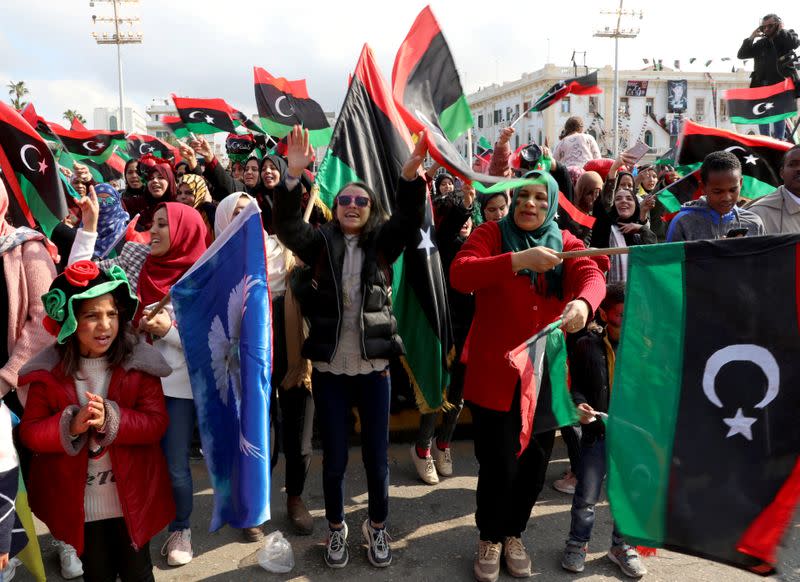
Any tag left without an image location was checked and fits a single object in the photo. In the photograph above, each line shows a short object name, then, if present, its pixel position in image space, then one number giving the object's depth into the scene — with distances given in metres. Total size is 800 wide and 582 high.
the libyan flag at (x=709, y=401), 2.20
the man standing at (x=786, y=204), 3.98
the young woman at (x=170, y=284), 3.16
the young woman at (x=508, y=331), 3.04
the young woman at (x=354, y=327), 3.18
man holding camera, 7.06
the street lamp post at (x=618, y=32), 37.16
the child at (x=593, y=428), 3.24
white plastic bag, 3.25
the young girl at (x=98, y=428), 2.39
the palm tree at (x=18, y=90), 46.00
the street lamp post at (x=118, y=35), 28.50
